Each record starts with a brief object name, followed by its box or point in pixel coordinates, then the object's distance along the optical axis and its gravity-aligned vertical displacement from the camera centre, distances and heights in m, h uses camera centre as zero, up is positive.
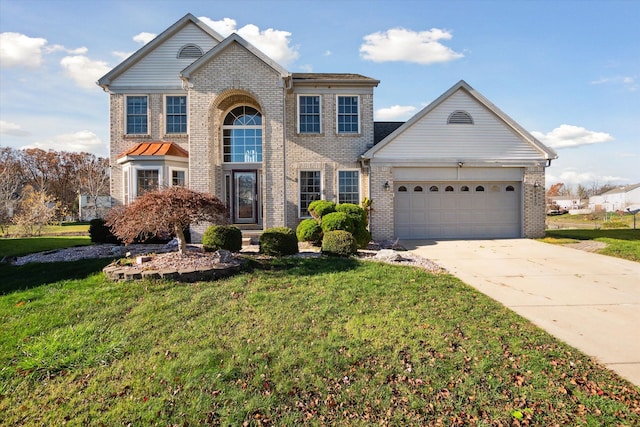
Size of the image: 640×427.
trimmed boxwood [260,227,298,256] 9.04 -0.83
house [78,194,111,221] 33.22 +0.63
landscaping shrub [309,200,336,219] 12.59 +0.06
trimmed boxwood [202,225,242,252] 8.59 -0.67
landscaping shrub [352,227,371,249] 11.25 -0.87
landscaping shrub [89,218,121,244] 12.06 -0.72
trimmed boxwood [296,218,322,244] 11.38 -0.73
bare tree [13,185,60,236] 16.42 -0.04
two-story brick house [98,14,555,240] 14.38 +2.52
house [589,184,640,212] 61.62 +1.93
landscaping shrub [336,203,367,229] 11.47 -0.10
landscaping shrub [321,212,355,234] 10.92 -0.40
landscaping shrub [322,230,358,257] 9.33 -0.93
